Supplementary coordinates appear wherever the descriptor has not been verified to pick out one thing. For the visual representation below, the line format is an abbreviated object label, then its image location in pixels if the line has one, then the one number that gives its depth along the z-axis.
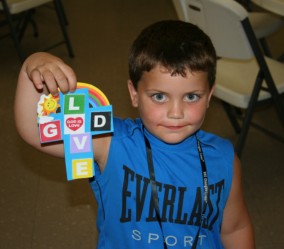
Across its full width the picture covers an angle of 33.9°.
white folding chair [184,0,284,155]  1.71
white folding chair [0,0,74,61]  3.02
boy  0.95
